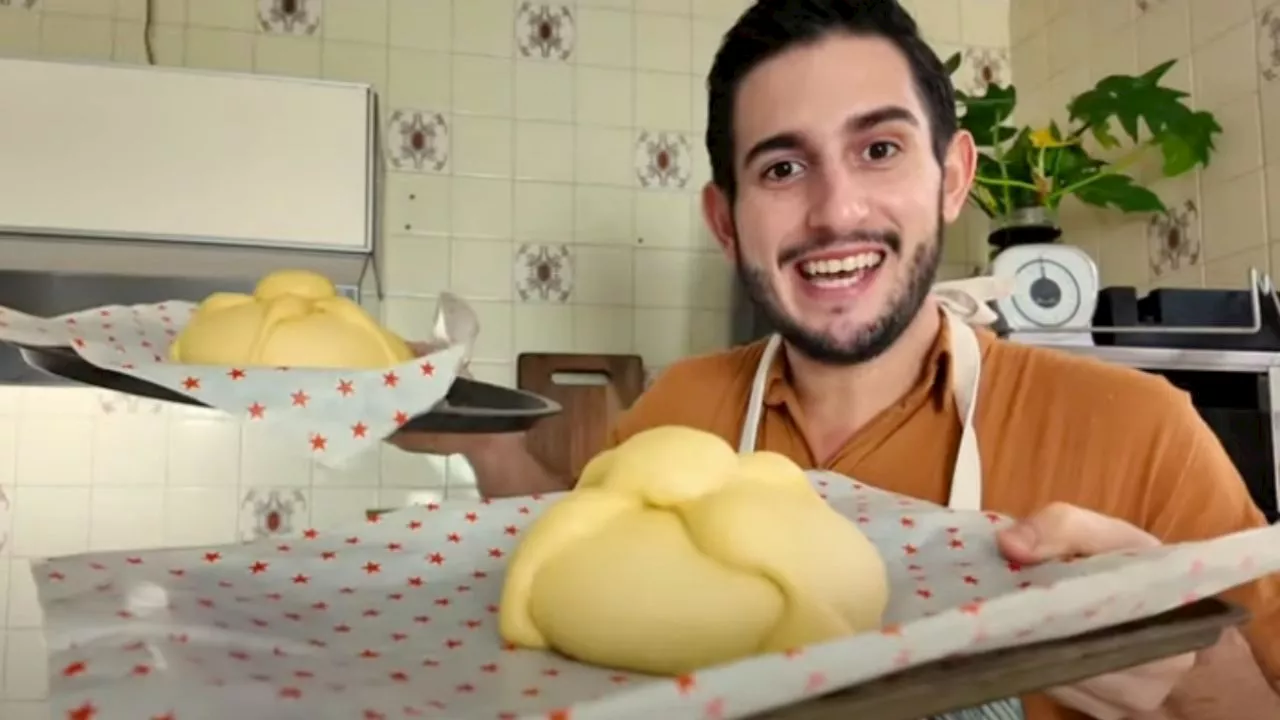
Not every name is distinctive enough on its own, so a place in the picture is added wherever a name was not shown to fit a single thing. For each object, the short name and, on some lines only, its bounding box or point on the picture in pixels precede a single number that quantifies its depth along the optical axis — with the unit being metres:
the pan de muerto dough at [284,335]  0.94
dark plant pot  1.70
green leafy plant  1.64
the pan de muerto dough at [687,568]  0.60
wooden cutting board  1.92
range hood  1.49
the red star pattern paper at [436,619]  0.43
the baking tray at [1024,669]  0.41
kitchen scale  1.48
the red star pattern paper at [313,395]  0.84
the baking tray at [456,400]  0.88
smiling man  0.89
